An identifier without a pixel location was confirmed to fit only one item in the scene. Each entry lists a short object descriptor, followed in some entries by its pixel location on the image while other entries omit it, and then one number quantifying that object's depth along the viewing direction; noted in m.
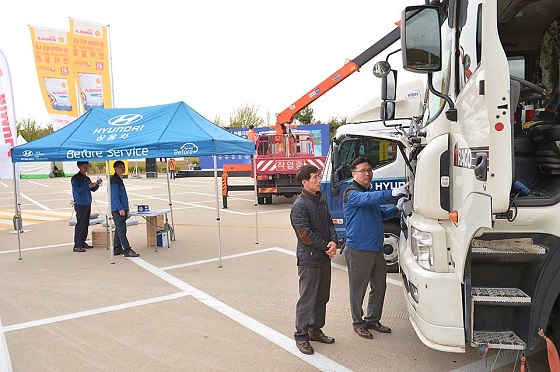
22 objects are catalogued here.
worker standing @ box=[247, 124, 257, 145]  16.41
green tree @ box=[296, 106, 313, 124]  47.41
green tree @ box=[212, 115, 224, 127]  50.84
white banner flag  10.90
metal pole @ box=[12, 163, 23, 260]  9.04
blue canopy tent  7.22
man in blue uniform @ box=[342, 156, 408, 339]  4.26
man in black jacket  4.05
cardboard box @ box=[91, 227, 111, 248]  9.58
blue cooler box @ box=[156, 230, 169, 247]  9.24
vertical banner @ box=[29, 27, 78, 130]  21.36
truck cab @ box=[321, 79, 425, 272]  6.73
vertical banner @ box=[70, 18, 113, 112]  21.73
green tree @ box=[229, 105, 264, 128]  49.41
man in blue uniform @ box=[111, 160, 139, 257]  8.33
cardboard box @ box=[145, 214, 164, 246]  9.25
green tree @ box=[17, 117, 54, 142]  47.03
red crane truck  12.00
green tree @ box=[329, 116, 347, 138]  44.22
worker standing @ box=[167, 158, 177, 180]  34.06
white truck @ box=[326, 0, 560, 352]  2.56
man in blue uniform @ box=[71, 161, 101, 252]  9.09
